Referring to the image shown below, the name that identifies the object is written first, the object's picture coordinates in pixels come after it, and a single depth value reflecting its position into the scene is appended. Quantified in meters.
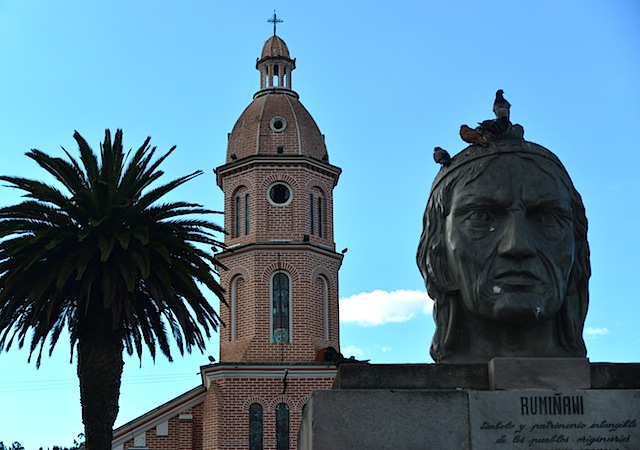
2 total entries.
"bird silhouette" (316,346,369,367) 9.34
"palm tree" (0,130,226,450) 25.98
